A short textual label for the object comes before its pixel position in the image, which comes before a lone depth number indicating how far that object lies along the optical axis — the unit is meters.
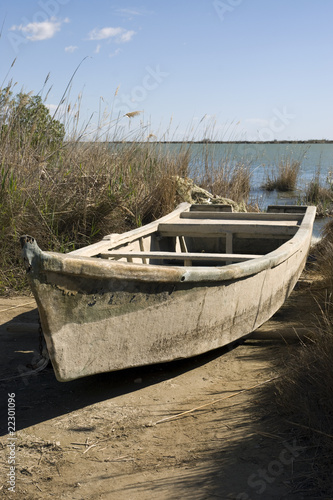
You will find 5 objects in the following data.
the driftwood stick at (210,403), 2.85
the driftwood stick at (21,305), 4.62
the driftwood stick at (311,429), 2.34
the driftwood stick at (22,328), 3.72
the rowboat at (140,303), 2.61
